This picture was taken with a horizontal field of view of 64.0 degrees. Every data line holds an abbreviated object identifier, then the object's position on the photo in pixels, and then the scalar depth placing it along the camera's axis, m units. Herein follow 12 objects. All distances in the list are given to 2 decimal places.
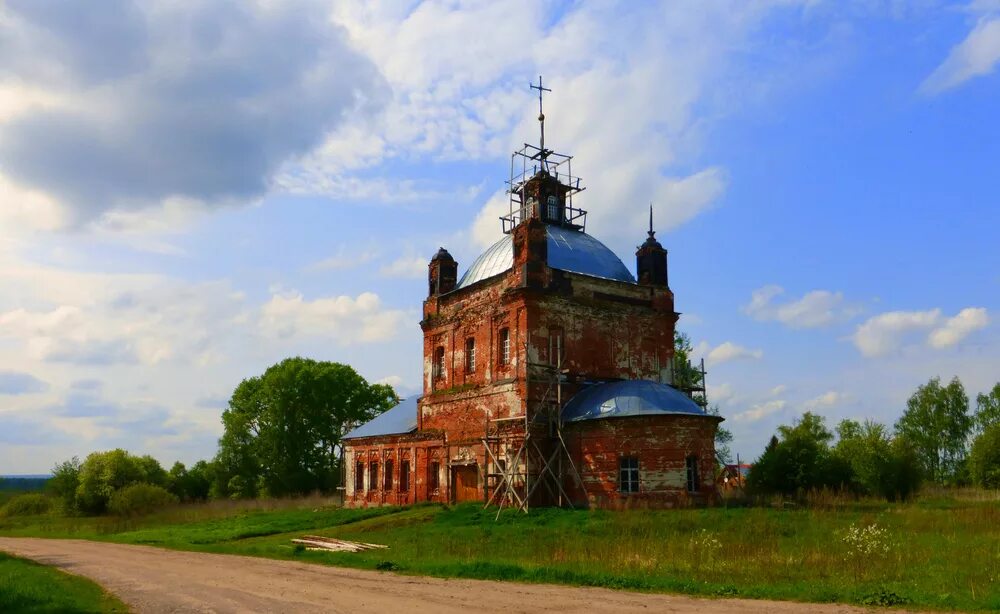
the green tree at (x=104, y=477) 45.81
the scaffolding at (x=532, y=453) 28.52
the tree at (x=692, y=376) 40.67
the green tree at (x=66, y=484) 46.69
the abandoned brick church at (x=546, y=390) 26.91
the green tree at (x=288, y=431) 55.12
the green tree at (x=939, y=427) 55.31
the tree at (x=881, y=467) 30.52
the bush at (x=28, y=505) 47.22
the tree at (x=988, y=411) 54.66
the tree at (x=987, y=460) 44.97
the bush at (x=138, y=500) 42.31
